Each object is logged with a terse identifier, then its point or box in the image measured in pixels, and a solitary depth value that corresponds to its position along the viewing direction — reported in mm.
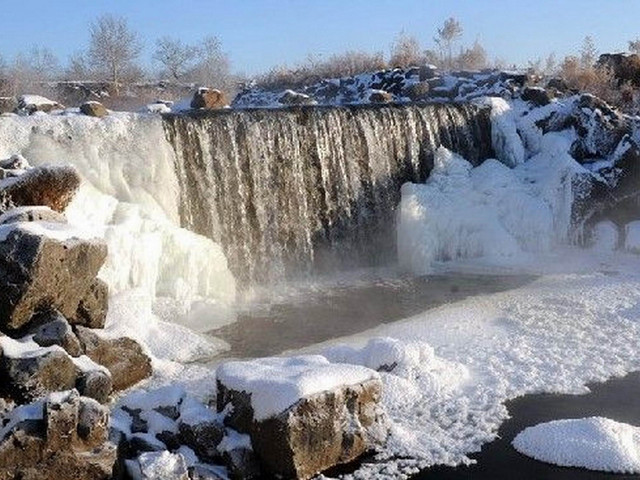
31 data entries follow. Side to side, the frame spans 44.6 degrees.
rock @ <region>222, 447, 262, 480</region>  6391
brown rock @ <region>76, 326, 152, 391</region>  8359
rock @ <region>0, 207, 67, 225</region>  8711
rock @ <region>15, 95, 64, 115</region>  16234
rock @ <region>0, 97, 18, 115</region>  22733
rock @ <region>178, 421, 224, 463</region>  6570
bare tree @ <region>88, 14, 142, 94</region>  49438
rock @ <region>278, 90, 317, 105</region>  21953
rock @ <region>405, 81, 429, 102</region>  22972
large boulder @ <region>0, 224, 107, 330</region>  8047
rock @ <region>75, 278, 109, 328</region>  8805
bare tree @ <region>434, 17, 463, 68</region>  38156
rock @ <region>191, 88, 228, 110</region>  18938
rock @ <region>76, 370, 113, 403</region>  7535
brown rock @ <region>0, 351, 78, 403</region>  7297
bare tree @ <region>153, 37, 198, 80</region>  56781
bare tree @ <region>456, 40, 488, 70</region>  33750
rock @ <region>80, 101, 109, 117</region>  13086
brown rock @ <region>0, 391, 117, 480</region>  5930
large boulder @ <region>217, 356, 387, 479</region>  6375
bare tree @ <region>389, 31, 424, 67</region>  31614
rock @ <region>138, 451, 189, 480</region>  5941
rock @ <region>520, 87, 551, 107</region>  19250
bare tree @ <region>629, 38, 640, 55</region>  29633
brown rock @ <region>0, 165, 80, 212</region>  9453
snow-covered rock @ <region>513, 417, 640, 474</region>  6535
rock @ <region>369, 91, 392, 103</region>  21195
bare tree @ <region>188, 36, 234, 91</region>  57628
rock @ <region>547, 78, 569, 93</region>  21795
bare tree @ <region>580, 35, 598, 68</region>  26484
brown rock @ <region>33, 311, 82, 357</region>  7984
